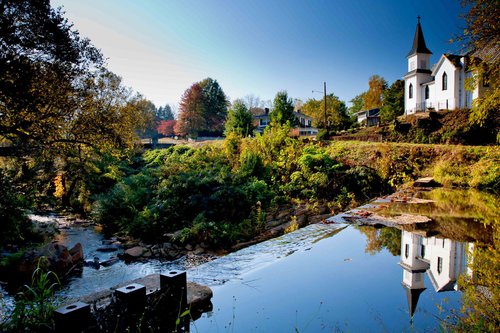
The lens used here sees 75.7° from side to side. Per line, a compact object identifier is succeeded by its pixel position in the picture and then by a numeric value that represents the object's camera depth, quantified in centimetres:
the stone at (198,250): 904
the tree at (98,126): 1072
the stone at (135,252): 926
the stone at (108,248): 1011
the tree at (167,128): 5869
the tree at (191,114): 4859
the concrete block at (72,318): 239
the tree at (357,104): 6242
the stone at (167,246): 955
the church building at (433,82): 2786
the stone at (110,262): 873
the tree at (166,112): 8744
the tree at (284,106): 3098
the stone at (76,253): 869
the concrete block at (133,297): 272
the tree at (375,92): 5312
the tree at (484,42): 870
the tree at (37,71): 745
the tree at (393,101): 3949
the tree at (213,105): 5122
